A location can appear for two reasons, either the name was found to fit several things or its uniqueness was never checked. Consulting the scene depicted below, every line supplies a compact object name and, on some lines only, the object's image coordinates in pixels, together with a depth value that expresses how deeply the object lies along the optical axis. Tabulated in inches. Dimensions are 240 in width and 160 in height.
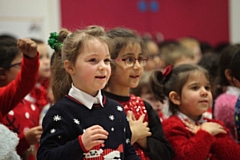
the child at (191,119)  217.2
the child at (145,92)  299.0
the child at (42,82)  271.4
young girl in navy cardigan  168.0
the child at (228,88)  257.0
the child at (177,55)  406.8
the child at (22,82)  209.0
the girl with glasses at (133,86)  211.0
